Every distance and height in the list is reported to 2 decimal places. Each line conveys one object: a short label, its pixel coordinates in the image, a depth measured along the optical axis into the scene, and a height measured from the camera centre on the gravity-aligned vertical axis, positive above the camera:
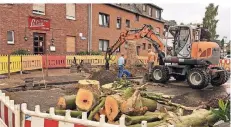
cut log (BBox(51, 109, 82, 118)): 4.75 -1.02
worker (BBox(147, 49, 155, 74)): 16.59 -0.24
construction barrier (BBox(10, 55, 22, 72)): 15.13 -0.58
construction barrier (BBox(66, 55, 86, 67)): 20.44 -0.44
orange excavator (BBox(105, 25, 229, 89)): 12.38 -0.19
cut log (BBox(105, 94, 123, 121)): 4.68 -0.90
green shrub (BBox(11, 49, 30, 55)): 17.93 +0.03
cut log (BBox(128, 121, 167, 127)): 4.17 -1.04
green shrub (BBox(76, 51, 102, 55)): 23.40 +0.00
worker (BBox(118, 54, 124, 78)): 15.16 -0.57
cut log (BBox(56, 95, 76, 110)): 5.78 -1.02
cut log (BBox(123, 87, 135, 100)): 5.35 -0.77
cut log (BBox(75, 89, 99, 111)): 5.36 -0.88
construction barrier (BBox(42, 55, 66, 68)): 18.32 -0.55
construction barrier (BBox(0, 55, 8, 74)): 14.23 -0.58
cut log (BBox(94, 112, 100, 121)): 4.91 -1.08
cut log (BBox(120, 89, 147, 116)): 4.82 -0.91
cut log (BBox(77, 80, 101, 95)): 7.16 -0.82
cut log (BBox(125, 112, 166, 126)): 4.37 -1.03
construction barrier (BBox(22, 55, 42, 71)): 16.48 -0.56
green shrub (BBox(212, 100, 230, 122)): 4.57 -0.95
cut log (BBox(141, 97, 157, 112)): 5.69 -1.02
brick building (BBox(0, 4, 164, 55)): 18.39 +2.09
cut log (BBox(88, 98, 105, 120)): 4.86 -0.97
